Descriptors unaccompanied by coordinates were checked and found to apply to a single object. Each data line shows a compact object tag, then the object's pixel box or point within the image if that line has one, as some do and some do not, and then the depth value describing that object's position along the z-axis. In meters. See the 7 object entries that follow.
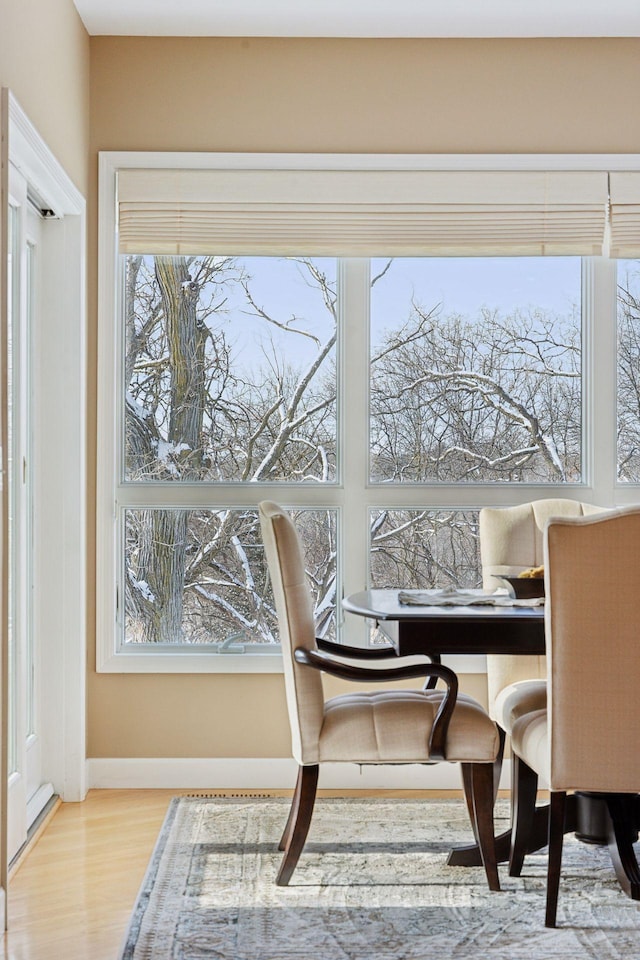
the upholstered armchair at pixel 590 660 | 2.29
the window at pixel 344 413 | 3.73
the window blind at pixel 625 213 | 3.68
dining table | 2.51
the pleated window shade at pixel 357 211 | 3.67
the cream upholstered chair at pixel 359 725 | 2.61
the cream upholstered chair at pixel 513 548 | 3.29
